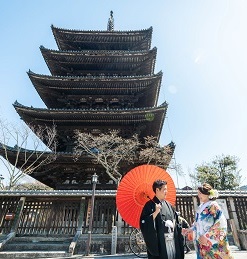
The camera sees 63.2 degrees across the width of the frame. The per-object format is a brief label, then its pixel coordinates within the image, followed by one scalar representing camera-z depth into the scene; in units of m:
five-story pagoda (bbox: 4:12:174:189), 11.91
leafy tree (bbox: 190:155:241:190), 23.75
